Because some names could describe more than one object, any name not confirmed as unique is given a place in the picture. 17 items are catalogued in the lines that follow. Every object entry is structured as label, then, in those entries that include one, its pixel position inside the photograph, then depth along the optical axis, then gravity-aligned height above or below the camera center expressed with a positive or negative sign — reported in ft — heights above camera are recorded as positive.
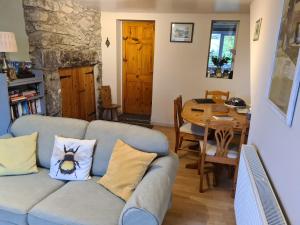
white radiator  3.70 -2.47
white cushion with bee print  6.31 -2.94
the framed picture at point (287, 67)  3.81 -0.18
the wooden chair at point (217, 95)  12.54 -2.14
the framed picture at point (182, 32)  13.73 +1.29
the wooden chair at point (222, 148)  7.53 -3.20
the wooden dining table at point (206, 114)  8.15 -2.33
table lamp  7.80 +0.19
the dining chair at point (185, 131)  9.61 -3.19
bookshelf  8.13 -1.90
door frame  15.24 -0.81
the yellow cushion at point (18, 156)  6.33 -2.93
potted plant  13.85 -0.41
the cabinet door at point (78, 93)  11.73 -2.27
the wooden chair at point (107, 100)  14.88 -3.09
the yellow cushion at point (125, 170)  5.59 -2.86
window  13.46 +0.35
